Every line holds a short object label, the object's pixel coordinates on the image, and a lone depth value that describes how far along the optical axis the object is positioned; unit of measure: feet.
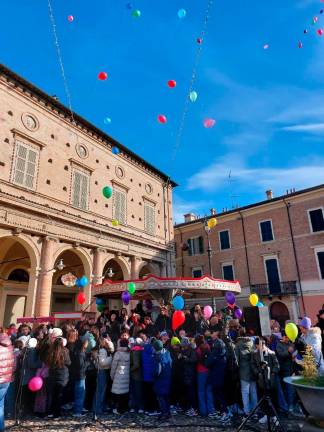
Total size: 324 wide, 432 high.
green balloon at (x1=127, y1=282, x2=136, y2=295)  45.25
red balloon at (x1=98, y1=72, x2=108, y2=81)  32.58
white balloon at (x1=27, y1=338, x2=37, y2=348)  22.79
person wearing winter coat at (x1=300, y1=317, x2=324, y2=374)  20.84
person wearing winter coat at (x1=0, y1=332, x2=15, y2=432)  17.39
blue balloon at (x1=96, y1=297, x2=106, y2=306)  51.47
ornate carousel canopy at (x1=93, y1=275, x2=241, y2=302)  45.83
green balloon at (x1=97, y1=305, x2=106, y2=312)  51.66
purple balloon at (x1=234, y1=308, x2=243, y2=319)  41.68
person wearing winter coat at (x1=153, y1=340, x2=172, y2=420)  22.20
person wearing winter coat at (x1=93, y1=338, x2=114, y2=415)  23.32
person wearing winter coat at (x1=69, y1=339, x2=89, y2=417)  22.44
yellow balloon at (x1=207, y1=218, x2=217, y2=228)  46.73
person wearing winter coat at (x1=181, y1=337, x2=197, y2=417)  22.72
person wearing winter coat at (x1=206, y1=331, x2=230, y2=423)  21.90
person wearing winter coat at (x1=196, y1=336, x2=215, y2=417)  22.19
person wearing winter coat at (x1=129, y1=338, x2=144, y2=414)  23.21
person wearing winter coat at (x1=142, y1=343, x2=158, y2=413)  22.98
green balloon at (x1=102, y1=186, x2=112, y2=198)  43.83
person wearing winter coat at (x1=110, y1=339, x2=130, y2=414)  23.03
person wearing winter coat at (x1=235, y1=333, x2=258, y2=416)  20.92
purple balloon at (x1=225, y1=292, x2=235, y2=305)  43.34
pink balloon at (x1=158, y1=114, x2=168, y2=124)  34.21
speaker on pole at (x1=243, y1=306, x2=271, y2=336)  29.26
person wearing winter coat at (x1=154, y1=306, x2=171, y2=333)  34.91
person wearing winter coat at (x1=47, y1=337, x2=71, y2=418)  21.57
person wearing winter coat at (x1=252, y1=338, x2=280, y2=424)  20.13
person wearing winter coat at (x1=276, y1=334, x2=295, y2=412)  22.00
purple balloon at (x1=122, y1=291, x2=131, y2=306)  43.91
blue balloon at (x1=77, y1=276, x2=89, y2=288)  43.70
